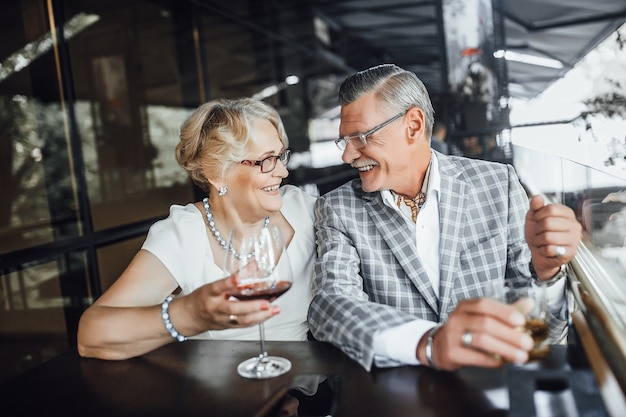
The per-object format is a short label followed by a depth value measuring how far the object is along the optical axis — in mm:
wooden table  993
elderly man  1501
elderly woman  1638
